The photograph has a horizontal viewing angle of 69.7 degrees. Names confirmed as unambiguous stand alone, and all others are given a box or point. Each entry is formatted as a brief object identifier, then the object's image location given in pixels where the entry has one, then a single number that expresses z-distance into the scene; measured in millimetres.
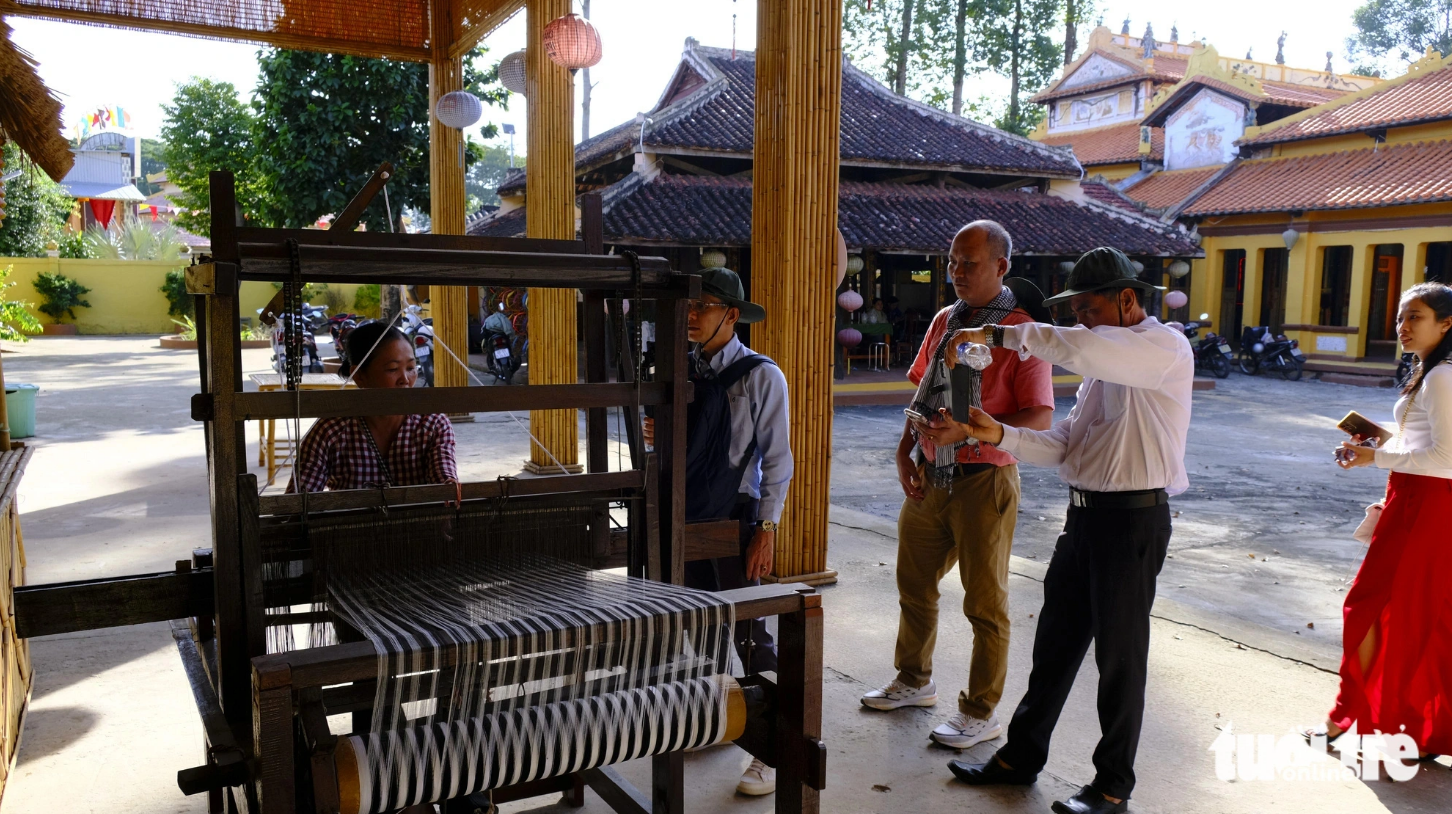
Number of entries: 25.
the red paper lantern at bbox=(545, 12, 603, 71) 6082
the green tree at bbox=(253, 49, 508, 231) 12625
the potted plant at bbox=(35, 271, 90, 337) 23500
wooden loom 1635
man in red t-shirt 2955
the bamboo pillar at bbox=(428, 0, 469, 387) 8344
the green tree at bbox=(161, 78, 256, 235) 19375
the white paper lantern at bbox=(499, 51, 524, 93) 7273
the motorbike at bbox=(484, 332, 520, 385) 14102
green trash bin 7901
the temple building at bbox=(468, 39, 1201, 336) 13656
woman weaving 2684
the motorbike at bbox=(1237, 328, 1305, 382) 17703
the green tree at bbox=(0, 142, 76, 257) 22953
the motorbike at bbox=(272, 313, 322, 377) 13031
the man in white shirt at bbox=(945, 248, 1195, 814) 2543
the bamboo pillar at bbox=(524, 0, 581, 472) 6609
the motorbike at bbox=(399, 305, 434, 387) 11518
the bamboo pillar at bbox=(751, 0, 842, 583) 4344
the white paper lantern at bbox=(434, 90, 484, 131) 7941
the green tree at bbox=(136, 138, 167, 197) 49566
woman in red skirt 2908
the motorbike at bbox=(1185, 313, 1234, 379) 17422
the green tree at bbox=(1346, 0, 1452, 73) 35375
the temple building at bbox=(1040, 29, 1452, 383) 17078
